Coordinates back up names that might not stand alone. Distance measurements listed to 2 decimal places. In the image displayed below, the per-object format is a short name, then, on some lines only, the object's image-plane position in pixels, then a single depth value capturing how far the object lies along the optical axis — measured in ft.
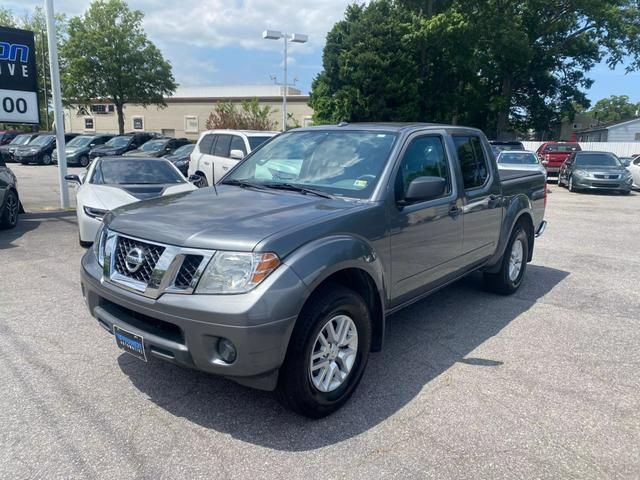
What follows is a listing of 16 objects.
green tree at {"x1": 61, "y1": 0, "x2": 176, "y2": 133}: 116.16
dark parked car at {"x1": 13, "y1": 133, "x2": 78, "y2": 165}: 85.46
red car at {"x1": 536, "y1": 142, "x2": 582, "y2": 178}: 79.30
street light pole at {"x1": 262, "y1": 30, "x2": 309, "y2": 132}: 75.31
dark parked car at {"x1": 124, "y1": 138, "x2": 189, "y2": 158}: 73.87
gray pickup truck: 9.47
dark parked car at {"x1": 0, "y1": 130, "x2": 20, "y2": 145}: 107.45
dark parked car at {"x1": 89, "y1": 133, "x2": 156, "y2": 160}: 85.61
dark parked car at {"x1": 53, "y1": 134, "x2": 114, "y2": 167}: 87.10
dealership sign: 35.60
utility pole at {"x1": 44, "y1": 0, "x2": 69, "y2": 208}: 38.11
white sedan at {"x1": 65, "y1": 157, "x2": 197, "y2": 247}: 24.38
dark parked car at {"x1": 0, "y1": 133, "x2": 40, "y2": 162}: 89.64
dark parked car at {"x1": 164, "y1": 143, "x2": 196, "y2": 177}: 55.45
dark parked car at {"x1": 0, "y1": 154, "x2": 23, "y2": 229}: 29.27
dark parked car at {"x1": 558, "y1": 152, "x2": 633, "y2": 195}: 60.80
